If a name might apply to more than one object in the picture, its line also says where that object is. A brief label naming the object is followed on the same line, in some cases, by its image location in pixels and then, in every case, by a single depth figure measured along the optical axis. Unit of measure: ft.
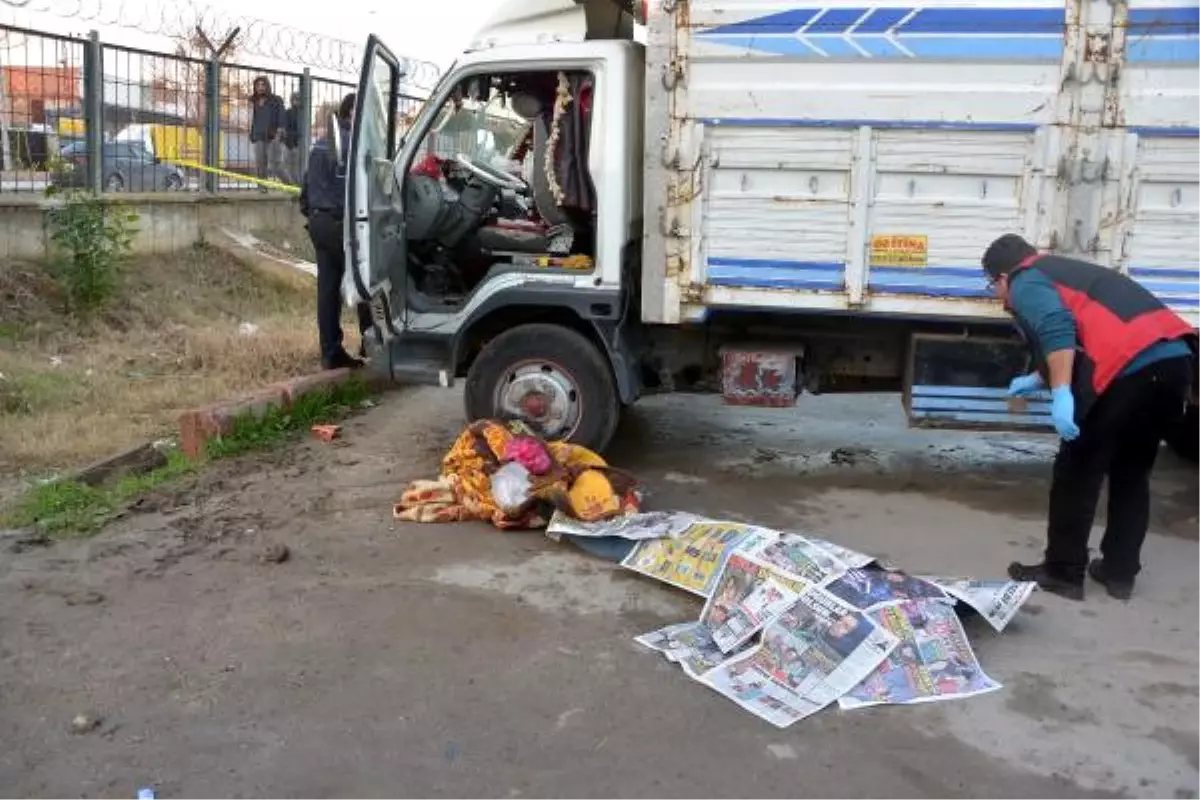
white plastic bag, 16.84
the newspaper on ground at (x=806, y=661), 11.55
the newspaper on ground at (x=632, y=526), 15.60
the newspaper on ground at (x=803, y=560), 13.04
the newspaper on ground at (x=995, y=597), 13.19
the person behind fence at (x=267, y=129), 39.21
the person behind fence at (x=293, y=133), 41.70
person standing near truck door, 24.40
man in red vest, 13.73
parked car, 31.37
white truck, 17.47
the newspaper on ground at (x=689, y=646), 12.34
